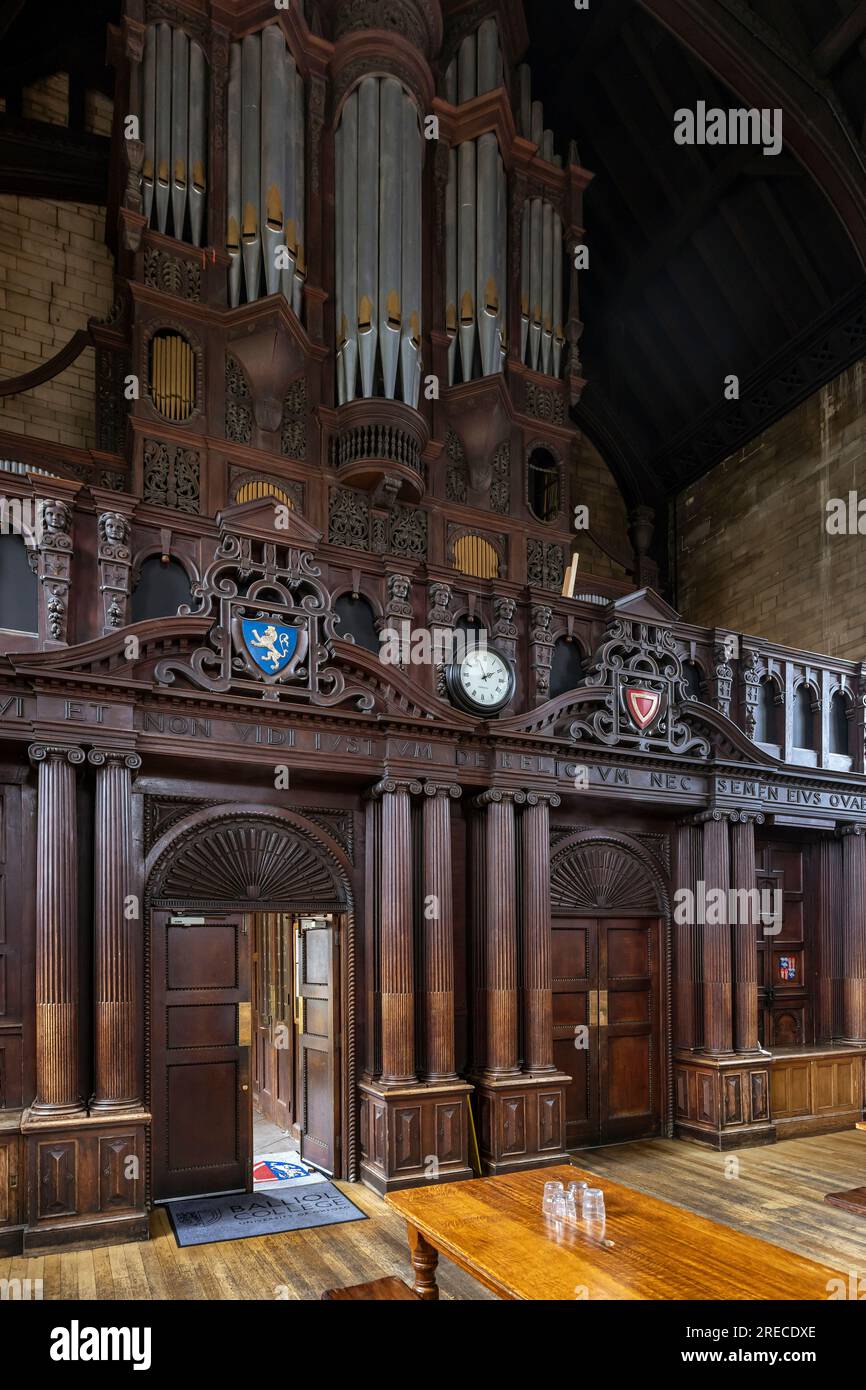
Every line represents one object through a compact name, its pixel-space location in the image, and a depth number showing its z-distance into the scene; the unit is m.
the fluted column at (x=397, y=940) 7.21
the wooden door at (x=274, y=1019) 9.04
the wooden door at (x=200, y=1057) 6.88
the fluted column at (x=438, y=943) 7.38
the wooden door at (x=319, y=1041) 7.66
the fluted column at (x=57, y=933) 6.01
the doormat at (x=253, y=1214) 6.24
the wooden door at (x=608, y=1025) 8.70
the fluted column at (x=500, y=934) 7.68
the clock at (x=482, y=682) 7.87
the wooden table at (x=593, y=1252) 3.56
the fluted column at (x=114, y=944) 6.18
